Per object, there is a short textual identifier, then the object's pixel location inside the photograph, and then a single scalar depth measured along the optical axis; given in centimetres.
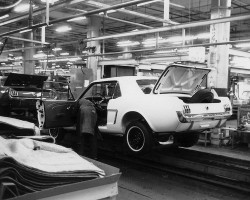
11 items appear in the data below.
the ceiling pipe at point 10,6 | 365
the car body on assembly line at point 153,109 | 525
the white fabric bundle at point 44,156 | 163
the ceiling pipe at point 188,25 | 495
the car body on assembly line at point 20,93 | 901
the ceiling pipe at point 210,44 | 569
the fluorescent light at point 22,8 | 941
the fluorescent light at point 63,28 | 1537
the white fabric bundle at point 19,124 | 260
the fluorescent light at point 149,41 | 1601
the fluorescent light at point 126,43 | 1802
